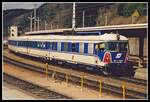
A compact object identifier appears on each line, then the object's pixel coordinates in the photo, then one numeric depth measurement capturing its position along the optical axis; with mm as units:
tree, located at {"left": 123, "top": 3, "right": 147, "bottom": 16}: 77694
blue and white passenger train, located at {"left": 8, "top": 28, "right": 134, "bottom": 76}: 30738
